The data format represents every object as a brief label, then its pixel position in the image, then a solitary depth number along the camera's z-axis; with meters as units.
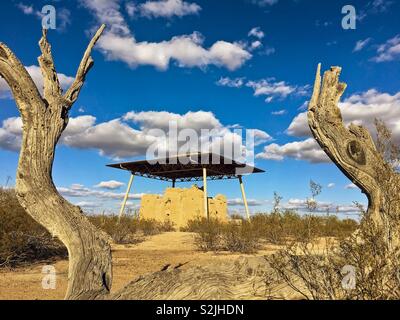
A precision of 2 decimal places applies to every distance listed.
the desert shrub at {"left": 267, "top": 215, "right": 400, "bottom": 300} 3.43
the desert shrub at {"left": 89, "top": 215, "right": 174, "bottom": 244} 16.41
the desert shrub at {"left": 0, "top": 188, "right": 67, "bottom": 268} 9.27
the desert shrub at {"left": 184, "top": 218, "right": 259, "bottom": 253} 13.48
